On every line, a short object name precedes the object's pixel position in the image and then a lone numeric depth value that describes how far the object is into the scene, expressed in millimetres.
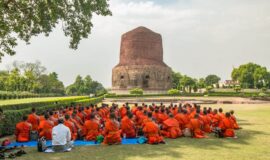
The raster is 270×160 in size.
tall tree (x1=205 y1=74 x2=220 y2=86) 123500
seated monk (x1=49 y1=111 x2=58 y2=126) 11241
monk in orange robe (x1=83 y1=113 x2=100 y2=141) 10523
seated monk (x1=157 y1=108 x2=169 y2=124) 12201
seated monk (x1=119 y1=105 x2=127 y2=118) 14518
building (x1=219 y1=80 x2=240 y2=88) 103056
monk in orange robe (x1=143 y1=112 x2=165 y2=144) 9758
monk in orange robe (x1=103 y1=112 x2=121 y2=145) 9672
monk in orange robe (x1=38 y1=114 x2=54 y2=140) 10547
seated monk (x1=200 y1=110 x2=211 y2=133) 12007
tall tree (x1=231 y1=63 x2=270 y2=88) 85062
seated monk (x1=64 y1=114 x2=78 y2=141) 10470
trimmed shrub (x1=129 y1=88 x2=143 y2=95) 53250
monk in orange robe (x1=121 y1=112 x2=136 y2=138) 10930
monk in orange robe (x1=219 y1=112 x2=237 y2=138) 10859
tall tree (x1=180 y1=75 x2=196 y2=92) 86875
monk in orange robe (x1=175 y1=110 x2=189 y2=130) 11672
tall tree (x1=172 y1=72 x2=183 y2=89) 92688
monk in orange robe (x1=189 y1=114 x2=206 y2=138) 10984
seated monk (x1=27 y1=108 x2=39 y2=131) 11563
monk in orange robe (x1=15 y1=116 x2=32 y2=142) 10469
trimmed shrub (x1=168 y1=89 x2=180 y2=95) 51422
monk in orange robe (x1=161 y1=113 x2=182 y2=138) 10891
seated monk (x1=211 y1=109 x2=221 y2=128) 11518
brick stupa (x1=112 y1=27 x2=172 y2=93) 63969
